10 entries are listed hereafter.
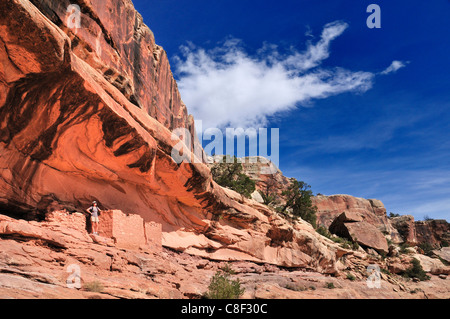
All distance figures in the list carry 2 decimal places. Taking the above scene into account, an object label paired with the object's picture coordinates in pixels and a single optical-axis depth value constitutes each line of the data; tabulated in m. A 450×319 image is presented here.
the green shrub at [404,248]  45.92
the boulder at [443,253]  48.34
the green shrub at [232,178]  28.40
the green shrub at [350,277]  32.10
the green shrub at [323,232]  39.83
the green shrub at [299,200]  35.72
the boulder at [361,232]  42.88
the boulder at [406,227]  57.47
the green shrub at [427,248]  49.92
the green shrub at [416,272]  38.97
